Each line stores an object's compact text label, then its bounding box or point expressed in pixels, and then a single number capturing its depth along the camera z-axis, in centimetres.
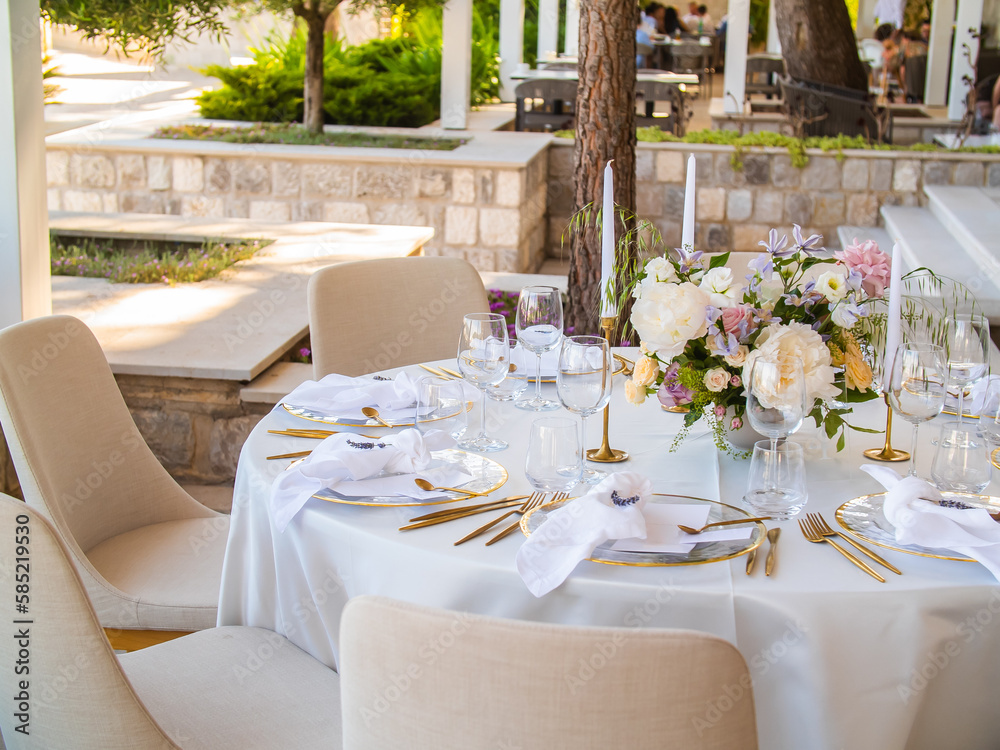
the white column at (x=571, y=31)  1258
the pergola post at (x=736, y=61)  952
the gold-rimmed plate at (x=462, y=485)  170
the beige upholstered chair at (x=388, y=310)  293
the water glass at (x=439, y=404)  184
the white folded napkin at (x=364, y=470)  172
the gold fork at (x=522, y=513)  159
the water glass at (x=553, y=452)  166
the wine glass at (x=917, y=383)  171
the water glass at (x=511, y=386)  211
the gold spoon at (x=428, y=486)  176
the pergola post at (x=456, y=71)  855
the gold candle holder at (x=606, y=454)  196
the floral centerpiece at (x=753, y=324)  175
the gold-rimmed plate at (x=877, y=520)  154
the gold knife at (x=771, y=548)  148
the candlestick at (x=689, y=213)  200
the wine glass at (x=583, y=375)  175
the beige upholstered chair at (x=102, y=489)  210
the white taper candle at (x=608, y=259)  193
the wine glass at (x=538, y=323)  219
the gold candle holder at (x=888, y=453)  196
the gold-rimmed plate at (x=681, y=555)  149
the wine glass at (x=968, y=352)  207
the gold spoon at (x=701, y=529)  158
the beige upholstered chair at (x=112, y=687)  129
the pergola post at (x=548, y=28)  1233
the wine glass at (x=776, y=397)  165
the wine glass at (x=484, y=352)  199
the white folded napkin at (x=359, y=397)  217
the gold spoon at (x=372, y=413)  213
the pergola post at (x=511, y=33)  1145
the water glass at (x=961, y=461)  169
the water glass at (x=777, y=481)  167
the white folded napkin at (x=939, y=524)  151
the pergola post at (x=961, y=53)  962
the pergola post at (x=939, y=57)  1179
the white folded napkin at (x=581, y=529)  146
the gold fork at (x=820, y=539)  148
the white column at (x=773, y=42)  1452
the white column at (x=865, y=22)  2027
